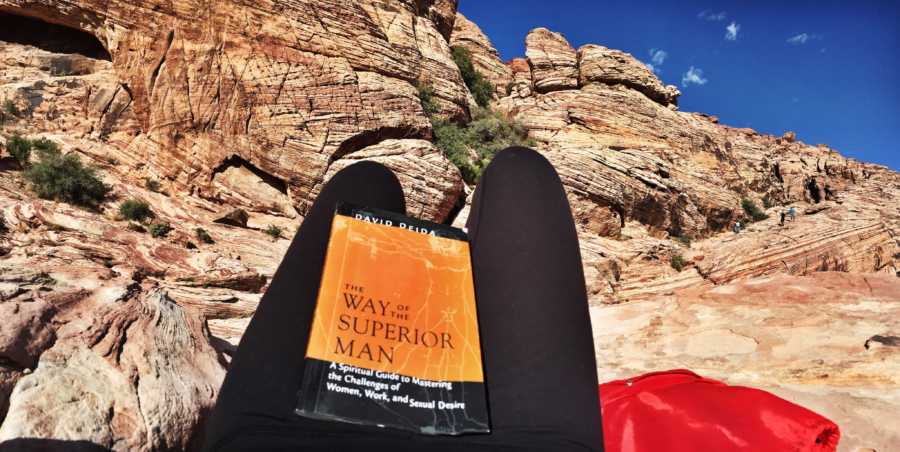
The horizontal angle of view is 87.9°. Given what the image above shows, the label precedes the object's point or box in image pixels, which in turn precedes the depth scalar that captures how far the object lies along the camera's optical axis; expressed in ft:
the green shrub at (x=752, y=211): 77.10
